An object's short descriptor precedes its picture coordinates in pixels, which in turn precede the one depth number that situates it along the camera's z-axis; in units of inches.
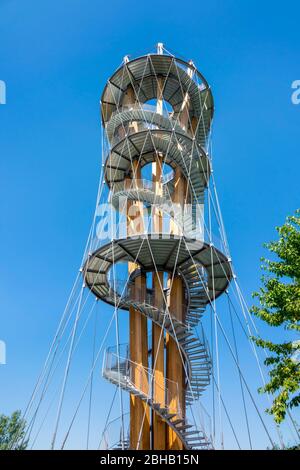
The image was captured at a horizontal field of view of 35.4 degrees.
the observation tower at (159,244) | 811.4
